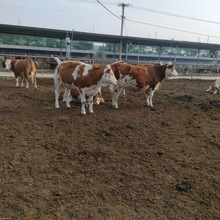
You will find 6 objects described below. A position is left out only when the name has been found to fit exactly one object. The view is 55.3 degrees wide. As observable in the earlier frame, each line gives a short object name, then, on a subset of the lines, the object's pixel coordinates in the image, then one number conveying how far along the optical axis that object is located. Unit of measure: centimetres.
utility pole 3055
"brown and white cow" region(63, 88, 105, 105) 808
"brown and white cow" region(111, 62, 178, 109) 770
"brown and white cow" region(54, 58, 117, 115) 655
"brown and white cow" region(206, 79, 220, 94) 1245
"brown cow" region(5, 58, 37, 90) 1034
